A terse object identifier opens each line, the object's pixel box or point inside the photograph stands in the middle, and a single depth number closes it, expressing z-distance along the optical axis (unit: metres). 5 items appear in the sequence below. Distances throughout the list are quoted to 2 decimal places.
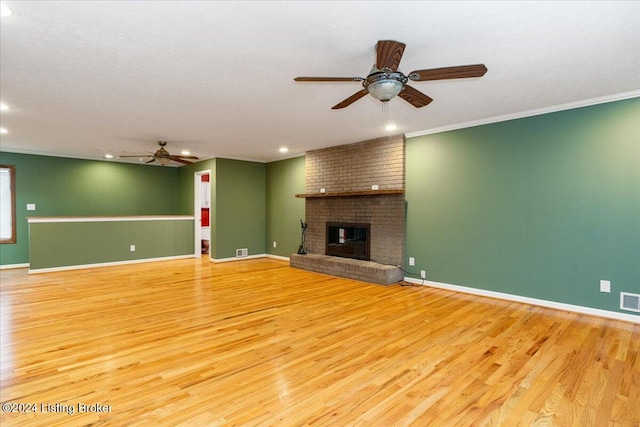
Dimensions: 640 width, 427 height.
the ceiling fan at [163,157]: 5.54
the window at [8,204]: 6.53
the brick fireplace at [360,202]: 5.28
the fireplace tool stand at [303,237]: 6.83
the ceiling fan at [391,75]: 2.11
